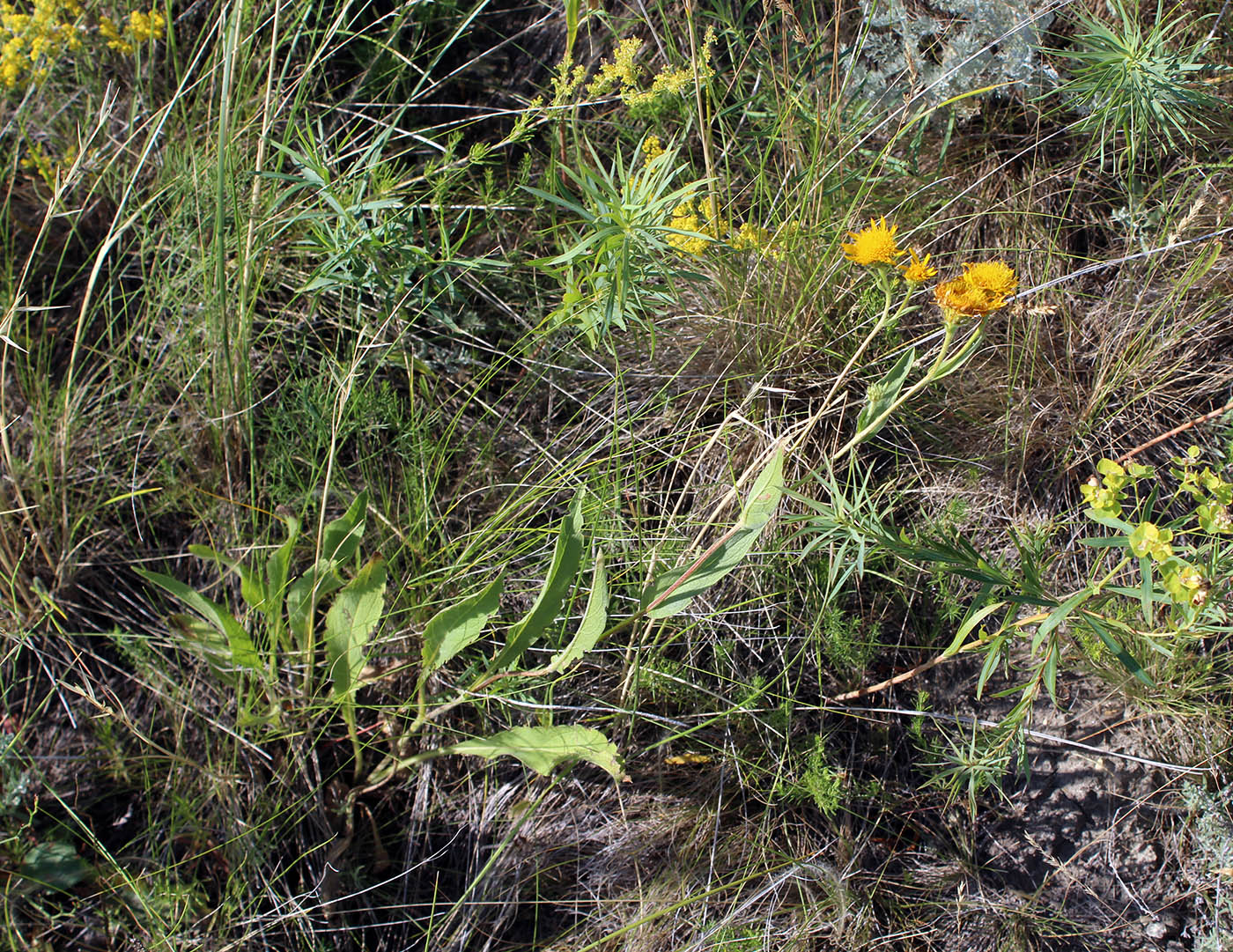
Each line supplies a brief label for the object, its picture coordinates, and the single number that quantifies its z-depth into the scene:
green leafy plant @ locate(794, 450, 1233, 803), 0.81
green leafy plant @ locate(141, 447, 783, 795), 0.84
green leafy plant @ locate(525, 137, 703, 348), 0.87
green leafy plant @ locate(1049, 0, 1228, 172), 0.94
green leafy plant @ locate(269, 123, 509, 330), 0.95
